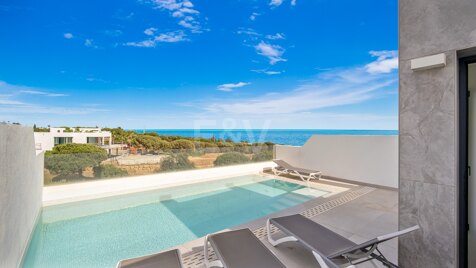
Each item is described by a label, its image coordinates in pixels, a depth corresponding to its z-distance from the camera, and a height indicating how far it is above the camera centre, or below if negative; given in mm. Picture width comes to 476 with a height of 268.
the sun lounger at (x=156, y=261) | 1820 -1059
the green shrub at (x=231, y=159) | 8492 -944
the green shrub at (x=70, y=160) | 5418 -628
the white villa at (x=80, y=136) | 8257 -40
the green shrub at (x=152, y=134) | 15172 +75
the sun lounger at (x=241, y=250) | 1896 -1086
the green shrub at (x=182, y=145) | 8039 -389
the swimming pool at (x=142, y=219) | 3000 -1567
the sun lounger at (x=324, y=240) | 1939 -1078
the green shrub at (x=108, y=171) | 6032 -1010
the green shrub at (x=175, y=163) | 7269 -935
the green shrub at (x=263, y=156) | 9195 -874
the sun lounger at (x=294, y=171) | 6521 -1146
